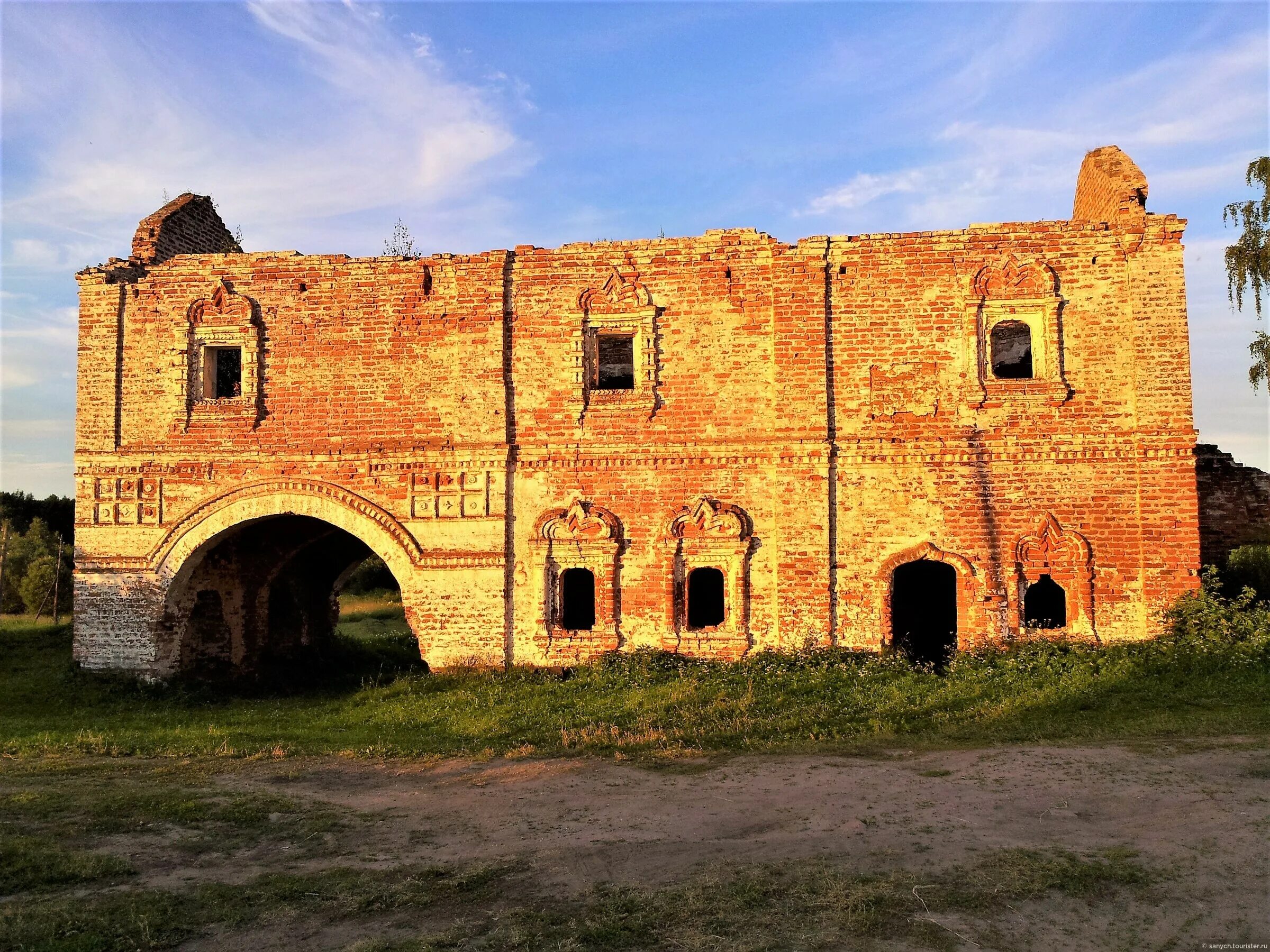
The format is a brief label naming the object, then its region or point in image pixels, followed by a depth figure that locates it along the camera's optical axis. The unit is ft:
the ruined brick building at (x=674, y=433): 37.37
